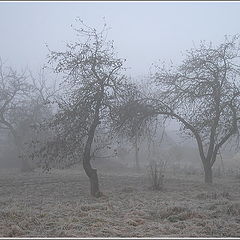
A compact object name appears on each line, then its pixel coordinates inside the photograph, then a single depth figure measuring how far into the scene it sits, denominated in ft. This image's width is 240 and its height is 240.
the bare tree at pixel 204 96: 55.42
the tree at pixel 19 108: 91.66
